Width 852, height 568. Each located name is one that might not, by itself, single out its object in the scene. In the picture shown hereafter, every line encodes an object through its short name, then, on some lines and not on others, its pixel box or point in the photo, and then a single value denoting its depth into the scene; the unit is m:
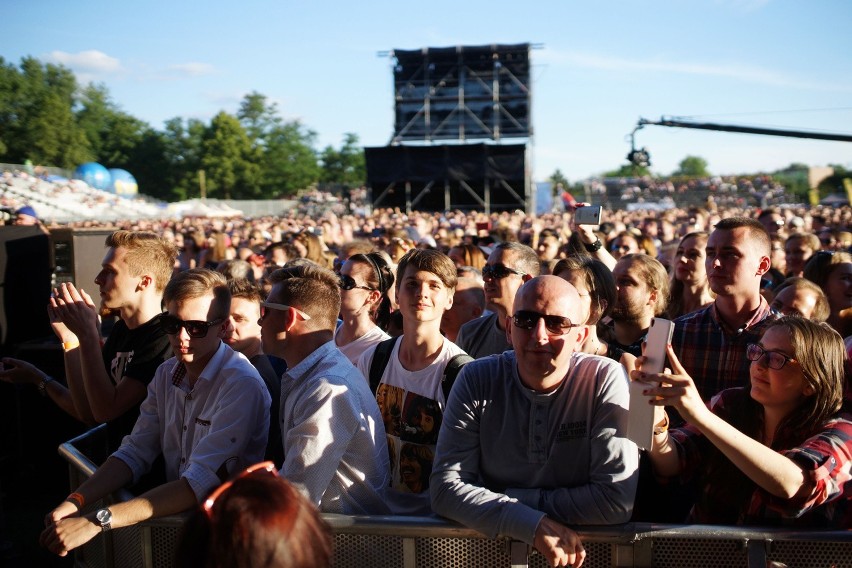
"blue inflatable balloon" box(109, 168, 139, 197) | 65.25
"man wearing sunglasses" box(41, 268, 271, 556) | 2.66
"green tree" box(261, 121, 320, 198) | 96.75
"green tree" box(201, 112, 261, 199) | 91.38
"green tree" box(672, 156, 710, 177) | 185.62
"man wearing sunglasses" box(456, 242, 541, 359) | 4.59
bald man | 2.41
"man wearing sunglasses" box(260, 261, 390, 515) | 2.67
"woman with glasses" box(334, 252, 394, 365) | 4.52
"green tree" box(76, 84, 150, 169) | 95.62
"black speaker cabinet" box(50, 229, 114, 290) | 6.97
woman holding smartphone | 2.37
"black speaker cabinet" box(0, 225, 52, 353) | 6.61
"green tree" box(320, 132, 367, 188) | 109.94
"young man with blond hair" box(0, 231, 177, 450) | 3.68
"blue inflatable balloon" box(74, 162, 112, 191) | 63.88
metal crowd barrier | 2.32
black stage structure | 35.06
